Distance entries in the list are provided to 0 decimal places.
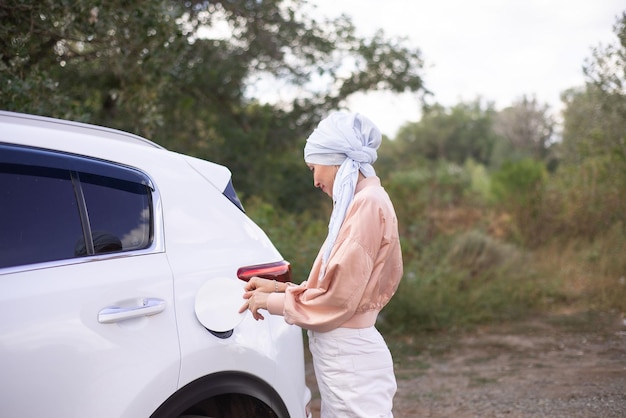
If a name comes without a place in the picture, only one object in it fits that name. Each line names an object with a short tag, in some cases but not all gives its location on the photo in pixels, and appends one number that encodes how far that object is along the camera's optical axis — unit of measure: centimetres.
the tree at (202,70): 512
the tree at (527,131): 3741
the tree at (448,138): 4619
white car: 215
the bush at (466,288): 811
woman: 254
